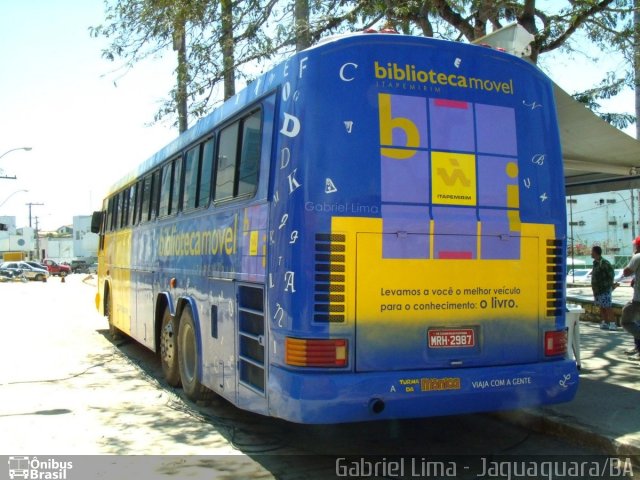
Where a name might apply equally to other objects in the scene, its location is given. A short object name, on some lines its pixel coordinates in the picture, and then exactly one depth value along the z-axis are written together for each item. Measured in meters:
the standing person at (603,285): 12.10
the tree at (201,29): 13.02
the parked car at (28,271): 54.00
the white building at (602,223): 71.00
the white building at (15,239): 101.25
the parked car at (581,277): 32.08
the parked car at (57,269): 66.94
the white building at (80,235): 99.83
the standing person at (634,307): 8.44
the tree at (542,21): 10.97
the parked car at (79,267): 78.75
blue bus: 4.64
